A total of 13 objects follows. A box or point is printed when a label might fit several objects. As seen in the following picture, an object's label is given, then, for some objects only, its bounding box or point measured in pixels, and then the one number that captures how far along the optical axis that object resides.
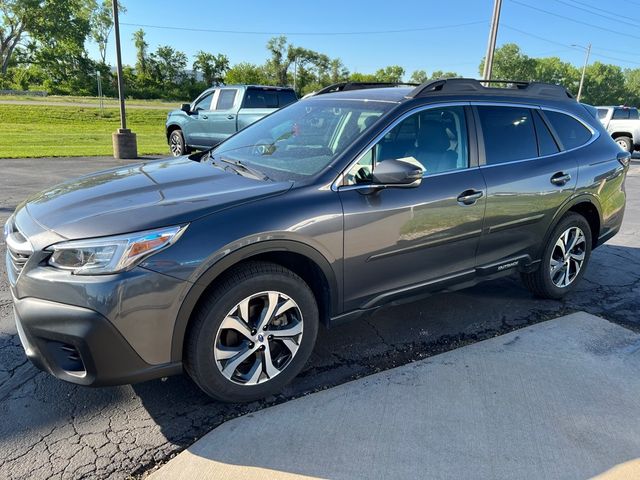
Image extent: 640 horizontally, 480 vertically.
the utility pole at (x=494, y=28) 17.03
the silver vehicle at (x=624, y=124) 19.14
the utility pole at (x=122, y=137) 12.60
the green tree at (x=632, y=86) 93.56
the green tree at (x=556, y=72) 101.31
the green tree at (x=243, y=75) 70.69
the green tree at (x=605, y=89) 92.81
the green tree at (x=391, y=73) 108.12
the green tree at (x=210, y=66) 70.88
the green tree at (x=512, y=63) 91.56
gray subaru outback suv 2.24
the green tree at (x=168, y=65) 68.38
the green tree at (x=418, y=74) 105.19
